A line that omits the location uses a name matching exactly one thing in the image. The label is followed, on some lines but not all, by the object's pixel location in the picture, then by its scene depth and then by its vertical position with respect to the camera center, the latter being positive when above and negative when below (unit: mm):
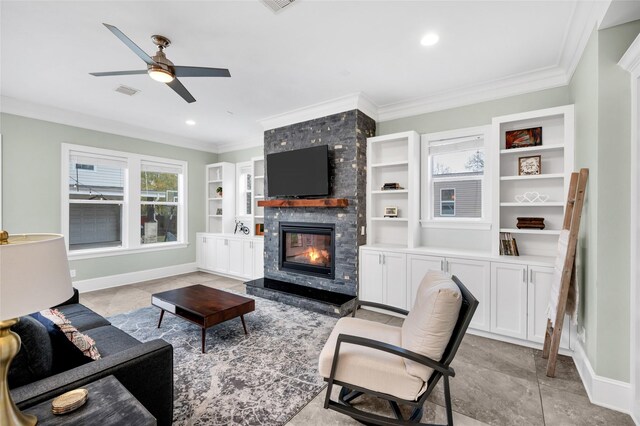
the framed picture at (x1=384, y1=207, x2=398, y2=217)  4098 -1
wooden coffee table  2832 -994
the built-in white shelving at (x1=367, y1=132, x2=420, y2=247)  3830 +335
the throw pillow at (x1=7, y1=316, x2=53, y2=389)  1268 -664
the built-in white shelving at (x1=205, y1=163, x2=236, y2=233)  6211 +324
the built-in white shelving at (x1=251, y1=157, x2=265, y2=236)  5598 +496
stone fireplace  4023 -178
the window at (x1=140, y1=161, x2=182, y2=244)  5648 +212
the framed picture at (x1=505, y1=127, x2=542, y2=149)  3166 +839
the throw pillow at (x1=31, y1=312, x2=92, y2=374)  1548 -768
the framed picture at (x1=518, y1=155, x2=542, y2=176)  3180 +526
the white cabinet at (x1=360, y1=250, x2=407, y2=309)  3674 -879
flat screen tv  4184 +610
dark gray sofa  1210 -785
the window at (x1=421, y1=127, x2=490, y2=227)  3652 +454
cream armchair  1650 -909
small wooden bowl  1094 -746
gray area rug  1986 -1367
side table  1069 -782
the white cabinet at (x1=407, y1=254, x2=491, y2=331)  3137 -707
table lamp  890 -251
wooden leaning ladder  2314 -459
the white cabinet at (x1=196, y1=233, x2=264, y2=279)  5406 -874
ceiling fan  2412 +1229
